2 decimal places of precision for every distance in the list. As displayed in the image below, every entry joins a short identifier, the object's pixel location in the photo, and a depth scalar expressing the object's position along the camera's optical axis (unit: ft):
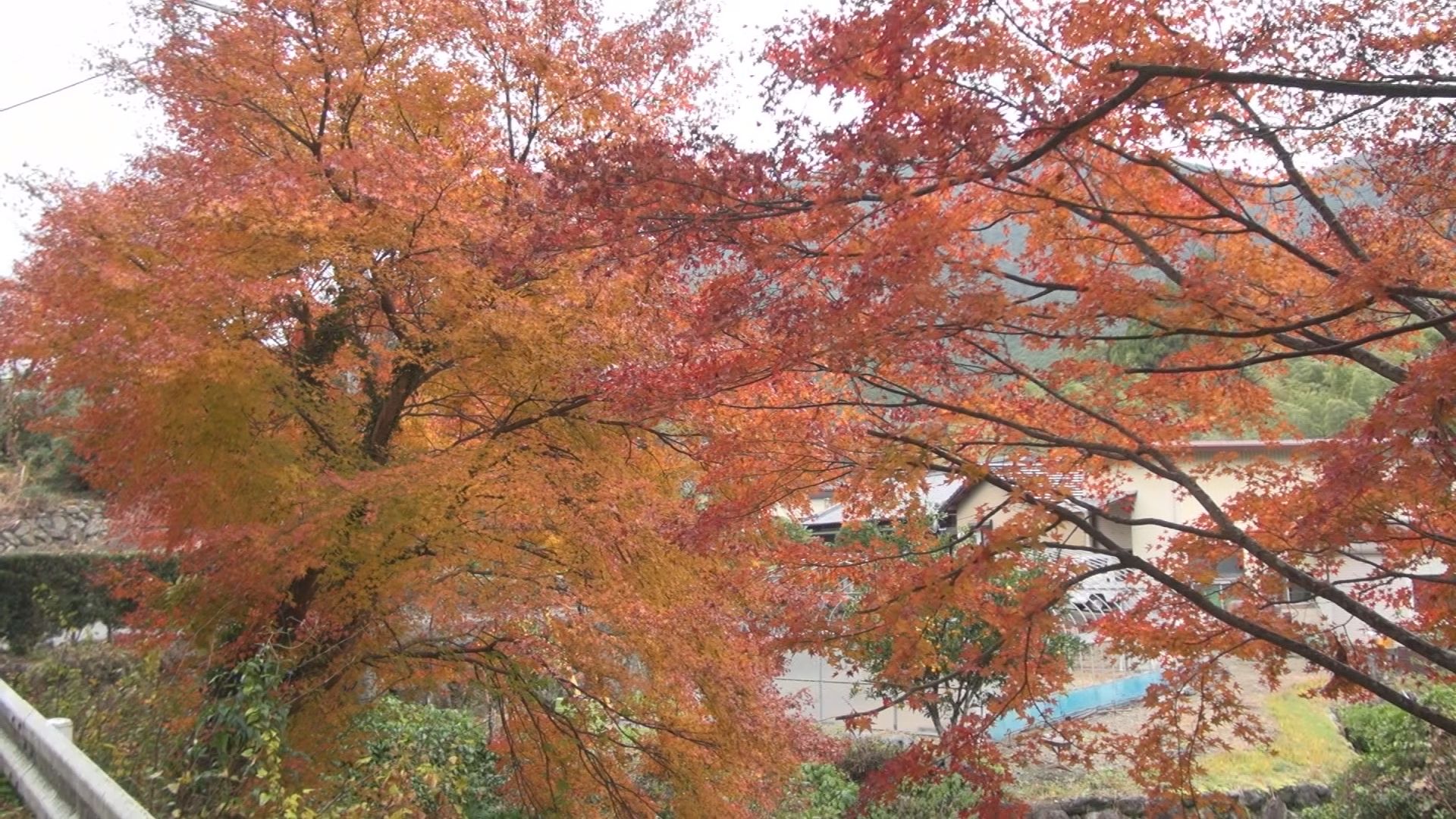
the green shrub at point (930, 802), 38.99
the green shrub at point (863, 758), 44.62
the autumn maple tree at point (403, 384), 20.53
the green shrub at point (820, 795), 38.75
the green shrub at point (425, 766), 20.01
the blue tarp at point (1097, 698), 46.60
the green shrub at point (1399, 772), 33.40
